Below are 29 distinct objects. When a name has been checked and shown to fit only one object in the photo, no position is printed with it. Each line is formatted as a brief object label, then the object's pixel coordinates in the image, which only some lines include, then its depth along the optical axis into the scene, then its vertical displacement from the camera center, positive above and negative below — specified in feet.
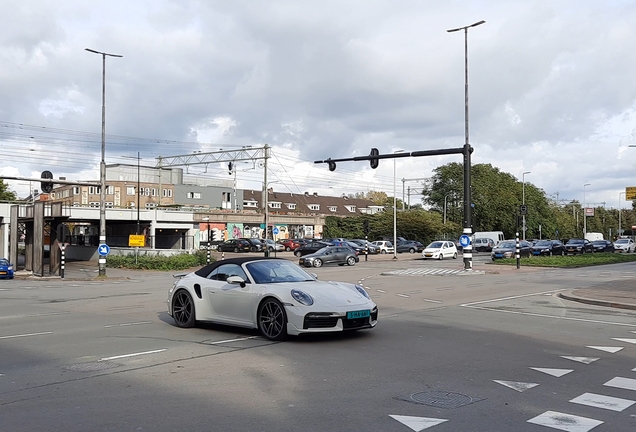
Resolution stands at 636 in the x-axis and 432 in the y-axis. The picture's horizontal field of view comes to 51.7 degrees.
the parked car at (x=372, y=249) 229.66 -5.03
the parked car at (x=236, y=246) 213.46 -3.75
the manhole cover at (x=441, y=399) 22.29 -5.75
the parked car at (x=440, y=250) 178.50 -4.35
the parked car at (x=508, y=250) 159.84 -3.74
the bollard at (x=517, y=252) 123.70 -3.31
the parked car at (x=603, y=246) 211.72 -3.51
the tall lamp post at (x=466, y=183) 106.32 +8.54
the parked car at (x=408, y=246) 241.76 -4.34
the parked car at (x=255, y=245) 211.94 -3.41
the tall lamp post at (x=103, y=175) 111.75 +10.17
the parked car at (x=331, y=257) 144.15 -5.07
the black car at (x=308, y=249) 176.20 -3.86
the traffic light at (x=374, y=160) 106.72 +12.18
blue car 116.37 -6.40
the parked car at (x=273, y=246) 217.31 -3.88
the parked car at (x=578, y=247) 186.52 -3.37
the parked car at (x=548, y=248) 182.39 -3.58
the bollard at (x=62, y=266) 116.00 -5.67
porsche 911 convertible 34.09 -3.63
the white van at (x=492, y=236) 232.32 -0.36
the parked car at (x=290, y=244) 241.96 -3.50
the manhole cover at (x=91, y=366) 28.14 -5.79
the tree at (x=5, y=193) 278.67 +18.34
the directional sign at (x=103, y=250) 107.55 -2.60
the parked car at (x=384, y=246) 233.76 -4.06
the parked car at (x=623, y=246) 221.25 -3.63
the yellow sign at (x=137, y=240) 141.69 -1.26
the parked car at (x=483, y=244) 224.74 -3.14
